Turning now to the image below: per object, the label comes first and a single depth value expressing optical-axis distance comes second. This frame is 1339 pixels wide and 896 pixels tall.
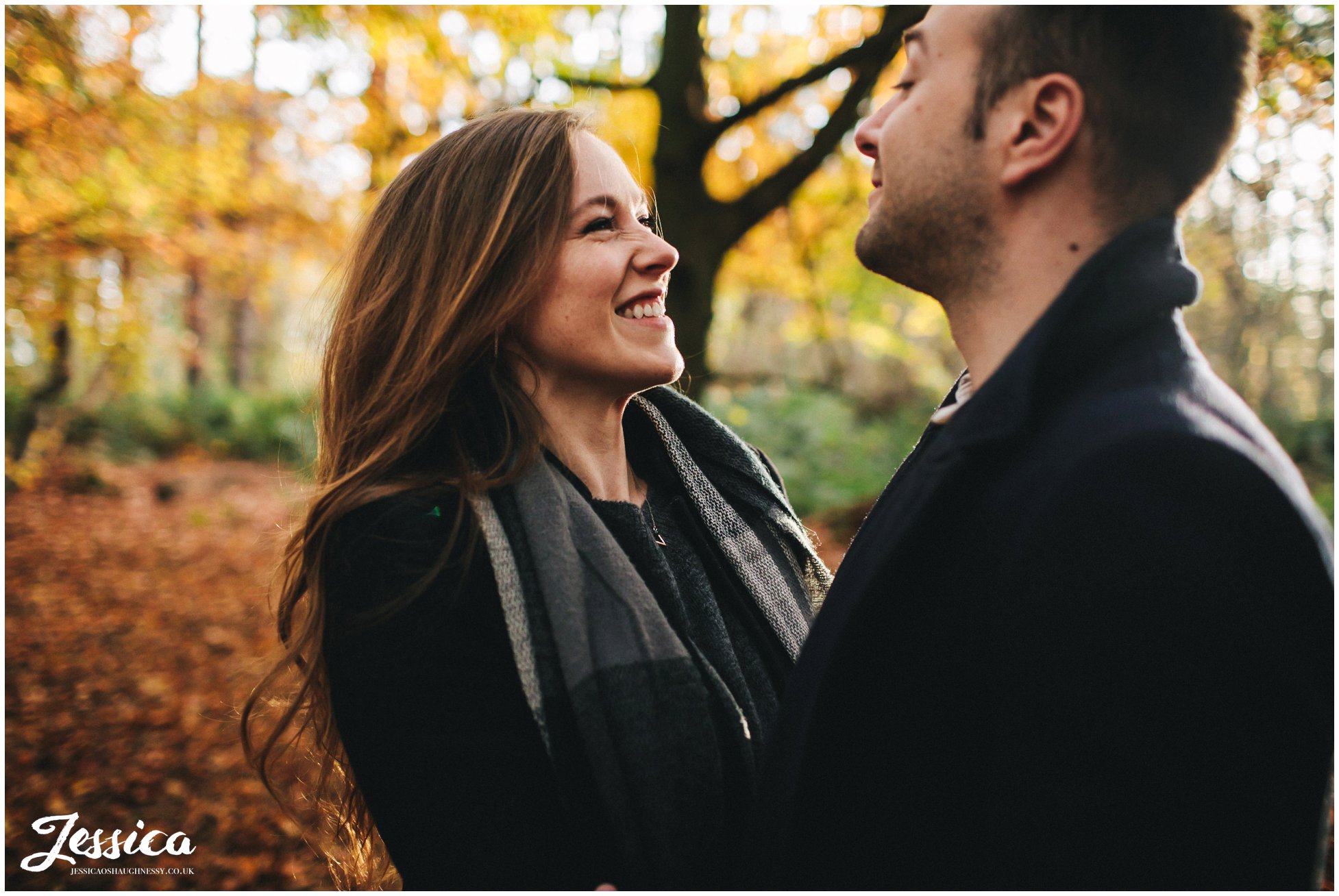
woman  1.62
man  1.12
